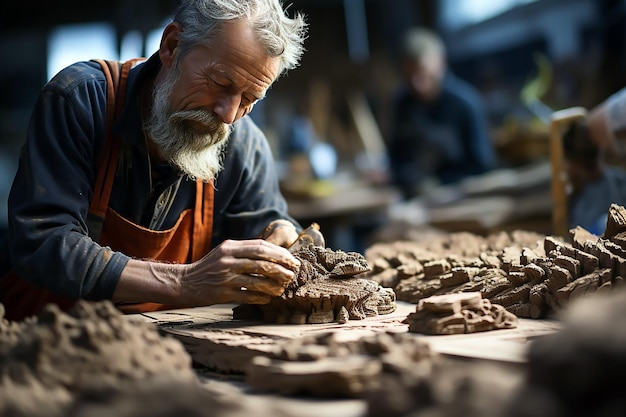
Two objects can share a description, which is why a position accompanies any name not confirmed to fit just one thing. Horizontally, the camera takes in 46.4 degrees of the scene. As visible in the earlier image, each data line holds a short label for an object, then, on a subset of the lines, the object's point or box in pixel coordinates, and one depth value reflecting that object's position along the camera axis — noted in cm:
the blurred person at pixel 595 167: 362
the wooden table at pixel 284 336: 205
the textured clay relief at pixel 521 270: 248
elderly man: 258
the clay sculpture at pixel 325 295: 262
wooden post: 400
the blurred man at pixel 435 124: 798
